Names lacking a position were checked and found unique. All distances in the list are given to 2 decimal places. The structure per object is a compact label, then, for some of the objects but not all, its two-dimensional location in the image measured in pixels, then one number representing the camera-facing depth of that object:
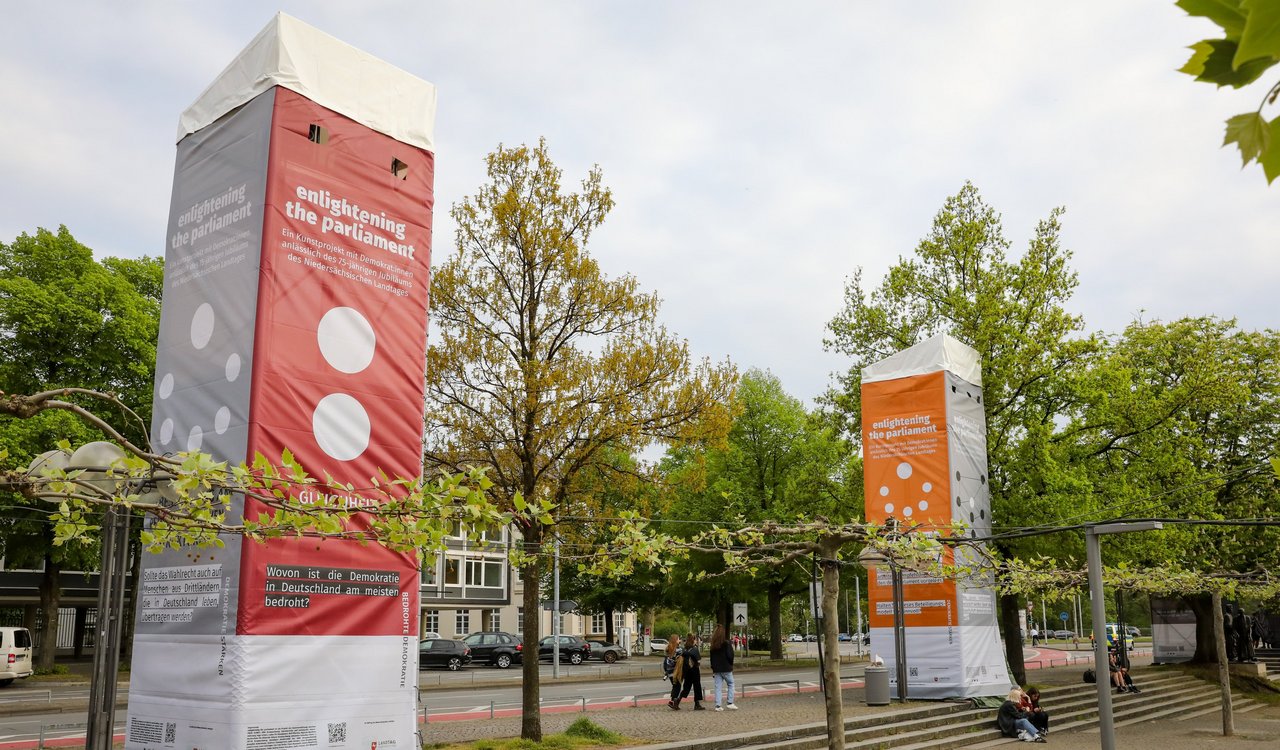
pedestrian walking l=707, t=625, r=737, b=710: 21.61
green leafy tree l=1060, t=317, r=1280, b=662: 25.86
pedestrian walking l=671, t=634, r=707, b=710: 22.06
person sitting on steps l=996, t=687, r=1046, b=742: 19.80
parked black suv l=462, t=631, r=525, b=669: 41.72
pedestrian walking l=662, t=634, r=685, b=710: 22.19
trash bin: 21.33
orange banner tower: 22.27
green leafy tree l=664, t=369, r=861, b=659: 38.12
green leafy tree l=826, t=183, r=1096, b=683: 24.84
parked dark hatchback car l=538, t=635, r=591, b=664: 44.88
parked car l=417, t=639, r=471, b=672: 39.47
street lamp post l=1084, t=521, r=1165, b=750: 13.19
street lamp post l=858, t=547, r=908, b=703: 22.33
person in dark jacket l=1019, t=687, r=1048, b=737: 20.09
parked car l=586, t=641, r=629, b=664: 46.75
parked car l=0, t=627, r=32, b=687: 29.42
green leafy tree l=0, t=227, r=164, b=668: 32.19
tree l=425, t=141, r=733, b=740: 16.33
